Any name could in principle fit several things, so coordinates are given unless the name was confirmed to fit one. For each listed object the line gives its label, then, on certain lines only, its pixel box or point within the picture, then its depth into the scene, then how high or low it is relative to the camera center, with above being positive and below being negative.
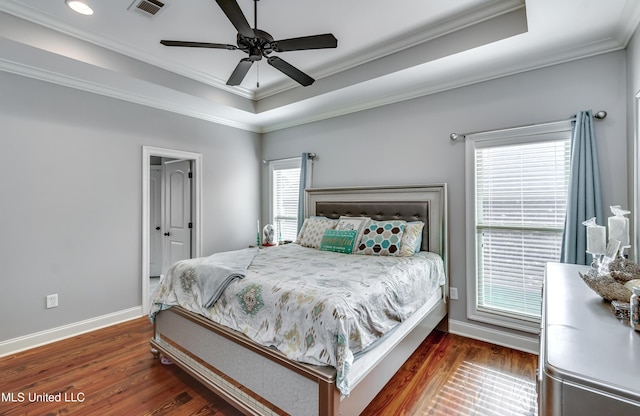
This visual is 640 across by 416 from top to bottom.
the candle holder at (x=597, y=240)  1.67 -0.19
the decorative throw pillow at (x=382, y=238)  2.94 -0.30
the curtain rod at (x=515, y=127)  2.37 +0.74
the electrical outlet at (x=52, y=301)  2.95 -0.89
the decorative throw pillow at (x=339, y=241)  3.11 -0.34
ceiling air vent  2.27 +1.57
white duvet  1.51 -0.57
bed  1.52 -0.92
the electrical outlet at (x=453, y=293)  3.13 -0.88
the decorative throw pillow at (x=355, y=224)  3.22 -0.17
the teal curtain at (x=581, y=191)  2.34 +0.13
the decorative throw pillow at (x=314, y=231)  3.50 -0.26
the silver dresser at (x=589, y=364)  0.67 -0.39
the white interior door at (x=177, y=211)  4.36 -0.01
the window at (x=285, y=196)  4.71 +0.21
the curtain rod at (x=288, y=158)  4.33 +0.80
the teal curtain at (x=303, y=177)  4.33 +0.47
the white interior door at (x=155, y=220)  5.36 -0.18
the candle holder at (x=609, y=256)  1.48 -0.25
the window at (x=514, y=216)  2.63 -0.07
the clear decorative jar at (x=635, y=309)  0.94 -0.33
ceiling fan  1.97 +1.15
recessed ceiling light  2.26 +1.57
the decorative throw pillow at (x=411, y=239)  2.91 -0.31
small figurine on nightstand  4.57 -0.39
